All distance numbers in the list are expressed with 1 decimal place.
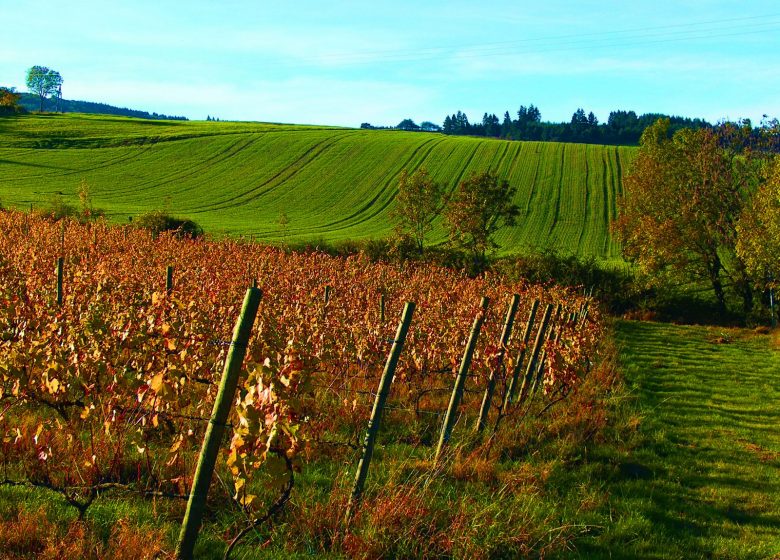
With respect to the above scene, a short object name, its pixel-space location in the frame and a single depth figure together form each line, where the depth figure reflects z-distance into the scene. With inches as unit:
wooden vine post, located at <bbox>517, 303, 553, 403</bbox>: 384.8
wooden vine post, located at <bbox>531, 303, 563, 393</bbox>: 461.7
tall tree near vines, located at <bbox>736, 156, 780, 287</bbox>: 1252.3
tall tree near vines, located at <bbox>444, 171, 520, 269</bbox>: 1918.1
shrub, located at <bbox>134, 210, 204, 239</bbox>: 1627.7
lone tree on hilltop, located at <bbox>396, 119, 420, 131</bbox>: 7066.4
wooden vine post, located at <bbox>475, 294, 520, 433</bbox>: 336.8
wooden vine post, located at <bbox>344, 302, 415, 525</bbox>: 232.2
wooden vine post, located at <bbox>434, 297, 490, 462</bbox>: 298.2
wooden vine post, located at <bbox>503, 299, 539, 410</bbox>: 372.6
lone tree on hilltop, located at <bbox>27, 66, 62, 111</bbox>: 6673.2
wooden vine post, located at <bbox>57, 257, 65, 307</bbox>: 448.5
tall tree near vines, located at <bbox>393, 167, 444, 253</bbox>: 2079.2
